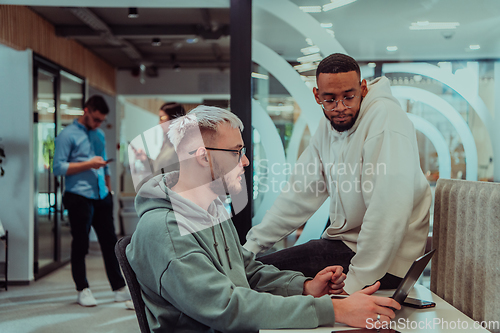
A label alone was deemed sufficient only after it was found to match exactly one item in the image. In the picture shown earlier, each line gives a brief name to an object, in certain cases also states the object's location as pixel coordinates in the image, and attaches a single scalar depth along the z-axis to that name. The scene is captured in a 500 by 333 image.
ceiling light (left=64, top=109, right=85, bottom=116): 5.22
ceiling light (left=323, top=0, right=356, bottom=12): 2.53
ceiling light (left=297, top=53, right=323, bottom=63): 2.54
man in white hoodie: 1.43
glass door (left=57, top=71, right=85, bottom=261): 5.05
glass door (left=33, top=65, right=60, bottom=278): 4.45
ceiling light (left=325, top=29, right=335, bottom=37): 2.54
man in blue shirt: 3.46
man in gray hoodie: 1.01
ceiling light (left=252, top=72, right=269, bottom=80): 2.63
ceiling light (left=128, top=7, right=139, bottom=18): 4.46
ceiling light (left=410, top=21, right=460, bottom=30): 2.46
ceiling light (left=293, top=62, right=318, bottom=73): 2.54
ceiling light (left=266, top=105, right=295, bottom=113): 2.61
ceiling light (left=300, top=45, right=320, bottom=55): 2.54
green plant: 4.67
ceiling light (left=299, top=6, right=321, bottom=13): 2.56
